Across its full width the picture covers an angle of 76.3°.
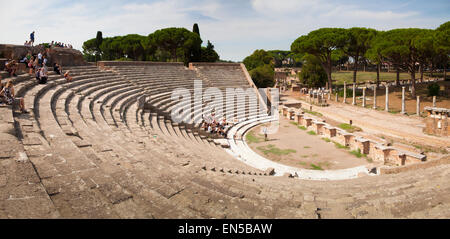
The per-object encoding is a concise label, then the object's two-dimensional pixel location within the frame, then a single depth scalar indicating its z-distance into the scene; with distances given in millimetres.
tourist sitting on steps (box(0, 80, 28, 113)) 7959
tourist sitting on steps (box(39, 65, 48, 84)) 12008
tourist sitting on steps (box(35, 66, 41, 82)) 12004
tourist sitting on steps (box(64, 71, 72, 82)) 13855
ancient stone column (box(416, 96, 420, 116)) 21531
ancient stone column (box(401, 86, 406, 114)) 22717
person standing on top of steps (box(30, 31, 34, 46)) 14992
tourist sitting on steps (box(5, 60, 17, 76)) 11547
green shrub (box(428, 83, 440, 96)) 28234
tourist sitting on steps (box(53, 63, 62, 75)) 14756
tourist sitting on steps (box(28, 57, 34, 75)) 12695
